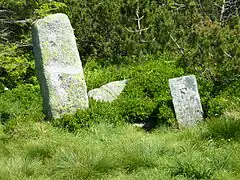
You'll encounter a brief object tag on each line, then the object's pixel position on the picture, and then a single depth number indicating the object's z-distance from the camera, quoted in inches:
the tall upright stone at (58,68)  315.6
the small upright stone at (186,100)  304.8
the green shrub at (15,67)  392.2
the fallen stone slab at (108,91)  353.1
